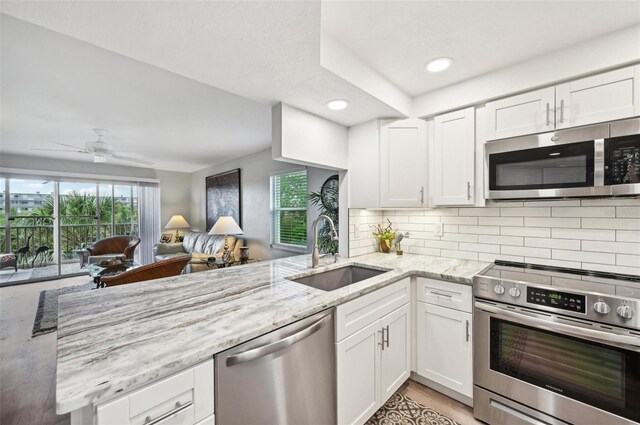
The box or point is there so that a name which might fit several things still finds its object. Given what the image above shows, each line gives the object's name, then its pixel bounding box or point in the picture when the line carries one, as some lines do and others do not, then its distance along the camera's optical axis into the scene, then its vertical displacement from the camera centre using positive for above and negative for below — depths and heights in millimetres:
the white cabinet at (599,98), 1488 +667
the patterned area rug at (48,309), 3229 -1425
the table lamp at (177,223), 6777 -313
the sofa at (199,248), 4578 -795
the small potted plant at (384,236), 2691 -267
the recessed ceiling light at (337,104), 1938 +807
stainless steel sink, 2018 -547
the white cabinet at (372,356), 1458 -919
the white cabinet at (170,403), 735 -588
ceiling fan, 3596 +871
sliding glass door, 5234 -235
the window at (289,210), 4145 +11
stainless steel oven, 1305 -778
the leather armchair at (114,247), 5391 -751
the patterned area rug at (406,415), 1713 -1387
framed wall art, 5492 +332
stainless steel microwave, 1485 +293
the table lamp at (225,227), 4422 -281
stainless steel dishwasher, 980 -719
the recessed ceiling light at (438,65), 1775 +1013
